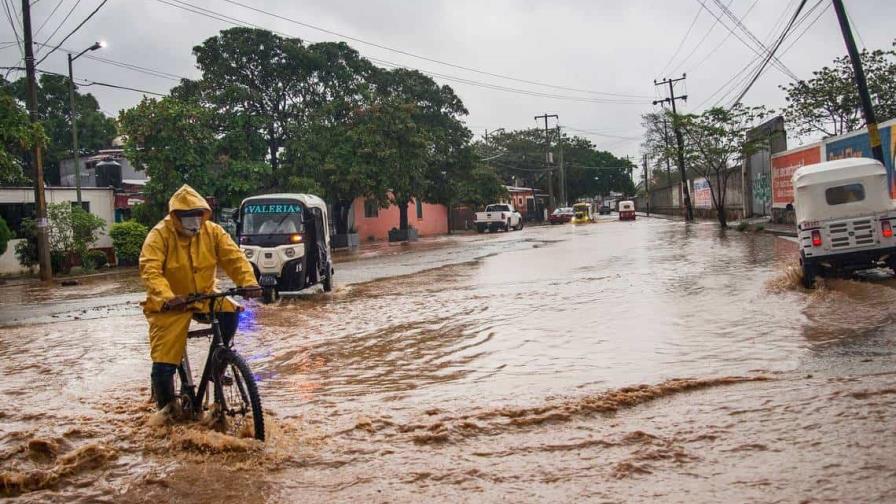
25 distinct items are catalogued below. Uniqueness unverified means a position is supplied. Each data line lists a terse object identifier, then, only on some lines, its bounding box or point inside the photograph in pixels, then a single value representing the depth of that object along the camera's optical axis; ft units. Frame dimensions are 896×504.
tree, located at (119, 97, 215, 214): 96.27
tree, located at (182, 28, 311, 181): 107.55
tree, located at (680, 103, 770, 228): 125.08
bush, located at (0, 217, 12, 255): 78.84
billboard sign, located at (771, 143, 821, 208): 101.40
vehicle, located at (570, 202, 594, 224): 206.95
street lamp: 88.32
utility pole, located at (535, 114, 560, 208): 245.67
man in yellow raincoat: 17.42
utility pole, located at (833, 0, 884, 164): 55.18
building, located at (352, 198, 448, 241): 158.10
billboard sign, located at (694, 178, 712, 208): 187.47
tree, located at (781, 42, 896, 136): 105.40
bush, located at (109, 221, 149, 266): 92.53
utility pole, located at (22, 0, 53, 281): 71.41
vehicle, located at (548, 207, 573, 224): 208.74
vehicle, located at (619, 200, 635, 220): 206.59
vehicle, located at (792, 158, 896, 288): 39.68
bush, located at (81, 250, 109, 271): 86.43
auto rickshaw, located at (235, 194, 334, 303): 47.93
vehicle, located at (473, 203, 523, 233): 167.73
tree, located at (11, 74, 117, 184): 149.89
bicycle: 16.58
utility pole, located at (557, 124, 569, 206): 245.00
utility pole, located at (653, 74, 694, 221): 147.84
